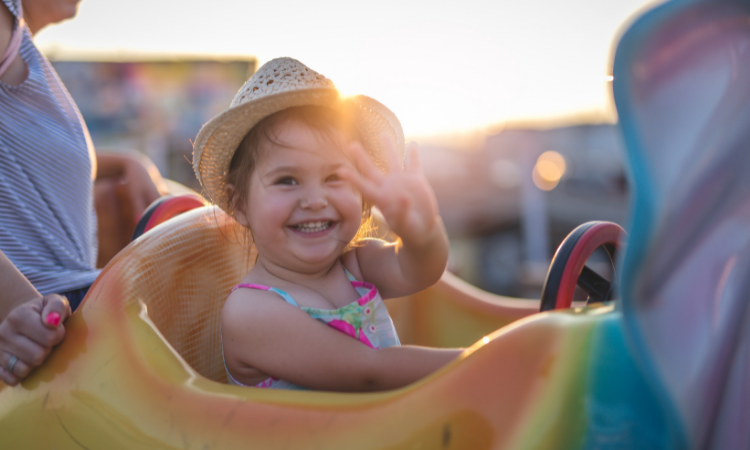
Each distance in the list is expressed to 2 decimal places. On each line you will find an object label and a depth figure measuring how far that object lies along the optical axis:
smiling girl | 0.73
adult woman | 0.95
